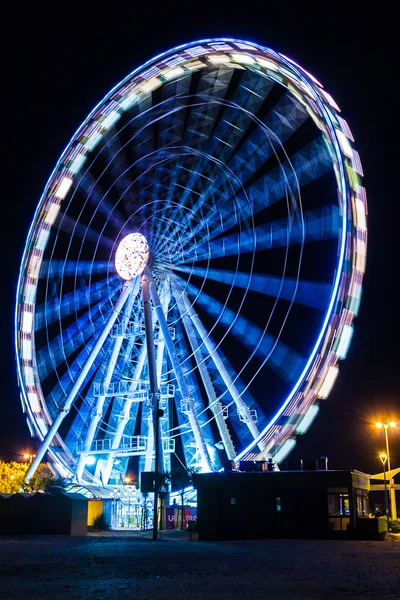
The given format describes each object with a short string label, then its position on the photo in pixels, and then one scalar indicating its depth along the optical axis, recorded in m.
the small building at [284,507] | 23.28
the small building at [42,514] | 26.23
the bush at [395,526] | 28.47
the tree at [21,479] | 35.56
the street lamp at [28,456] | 62.74
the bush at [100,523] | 31.77
